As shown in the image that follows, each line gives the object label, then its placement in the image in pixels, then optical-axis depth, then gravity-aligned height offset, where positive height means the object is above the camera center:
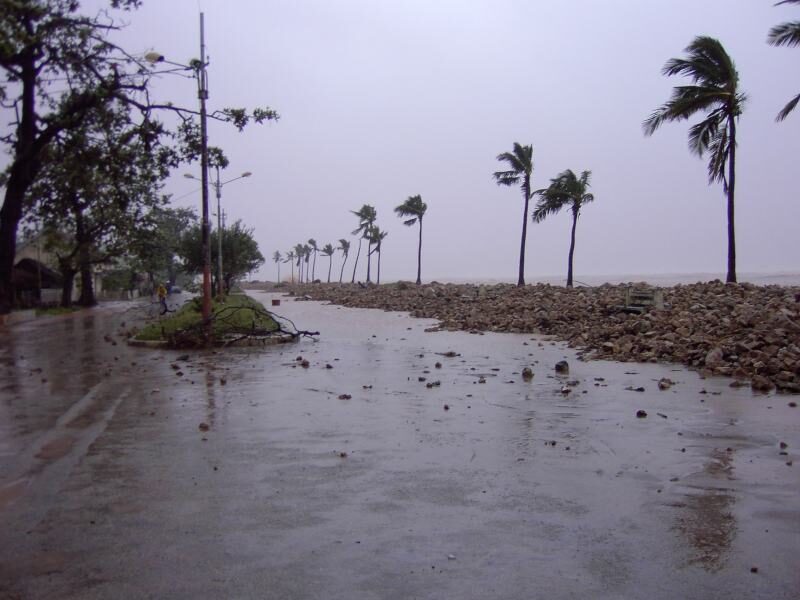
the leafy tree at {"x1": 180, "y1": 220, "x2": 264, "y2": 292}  54.97 +3.09
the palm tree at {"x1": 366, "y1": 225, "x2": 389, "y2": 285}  100.06 +7.70
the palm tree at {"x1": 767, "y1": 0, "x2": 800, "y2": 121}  19.69 +7.21
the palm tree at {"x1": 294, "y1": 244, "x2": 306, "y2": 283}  173.85 +9.39
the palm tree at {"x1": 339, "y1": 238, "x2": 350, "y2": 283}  132.75 +8.36
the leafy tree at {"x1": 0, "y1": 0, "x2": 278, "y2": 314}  17.03 +5.37
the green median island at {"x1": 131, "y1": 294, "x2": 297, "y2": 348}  19.08 -1.21
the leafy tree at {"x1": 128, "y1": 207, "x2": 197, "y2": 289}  46.81 +3.14
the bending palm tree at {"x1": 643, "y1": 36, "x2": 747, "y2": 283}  25.55 +6.91
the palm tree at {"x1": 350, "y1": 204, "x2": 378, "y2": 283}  99.81 +10.60
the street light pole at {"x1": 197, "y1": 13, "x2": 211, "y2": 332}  19.73 +3.66
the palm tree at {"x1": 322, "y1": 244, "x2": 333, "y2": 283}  148.45 +8.41
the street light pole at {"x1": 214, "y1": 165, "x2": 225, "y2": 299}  42.27 +2.96
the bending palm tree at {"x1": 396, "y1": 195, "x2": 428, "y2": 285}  78.25 +9.12
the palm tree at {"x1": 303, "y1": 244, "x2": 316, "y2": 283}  169.27 +9.34
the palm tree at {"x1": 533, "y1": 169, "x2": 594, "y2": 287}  47.41 +6.42
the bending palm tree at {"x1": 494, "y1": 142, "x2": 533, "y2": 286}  51.12 +8.93
